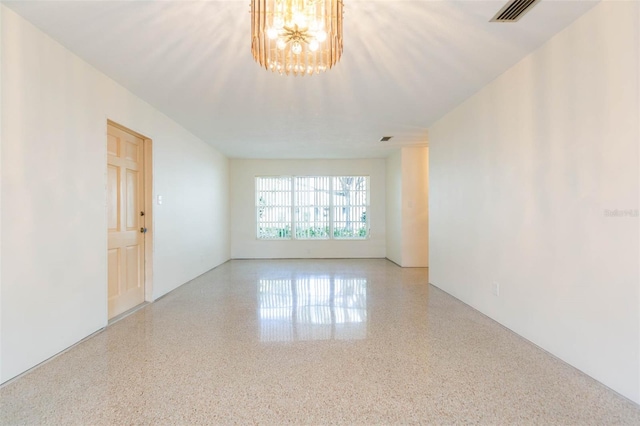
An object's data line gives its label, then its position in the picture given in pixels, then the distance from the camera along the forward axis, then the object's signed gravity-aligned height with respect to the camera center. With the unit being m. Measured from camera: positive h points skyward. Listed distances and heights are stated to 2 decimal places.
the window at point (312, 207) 8.37 +0.18
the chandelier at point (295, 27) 1.84 +1.09
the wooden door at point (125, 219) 3.56 -0.04
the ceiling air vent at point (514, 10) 2.14 +1.37
